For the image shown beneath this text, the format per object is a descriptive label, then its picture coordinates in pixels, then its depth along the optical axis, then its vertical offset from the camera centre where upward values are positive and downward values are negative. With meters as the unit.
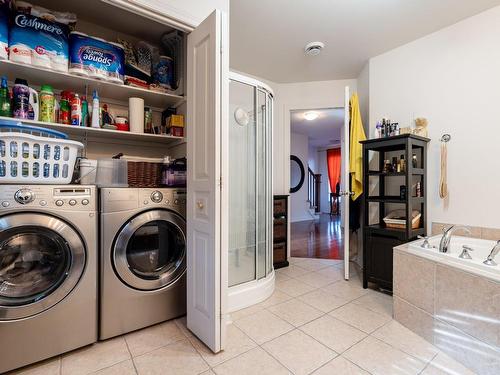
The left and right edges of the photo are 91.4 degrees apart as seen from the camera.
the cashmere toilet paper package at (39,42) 1.47 +0.90
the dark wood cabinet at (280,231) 2.89 -0.54
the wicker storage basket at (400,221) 2.21 -0.32
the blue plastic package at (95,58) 1.64 +0.89
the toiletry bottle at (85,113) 1.78 +0.53
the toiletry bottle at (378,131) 2.47 +0.56
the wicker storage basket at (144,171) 1.74 +0.11
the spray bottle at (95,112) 1.77 +0.53
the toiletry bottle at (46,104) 1.61 +0.54
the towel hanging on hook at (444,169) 2.20 +0.15
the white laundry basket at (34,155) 1.25 +0.17
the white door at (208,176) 1.39 +0.06
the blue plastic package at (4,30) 1.42 +0.92
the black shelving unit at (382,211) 2.11 -0.24
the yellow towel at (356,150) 2.57 +0.38
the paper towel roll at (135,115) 1.90 +0.56
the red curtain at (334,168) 7.88 +0.57
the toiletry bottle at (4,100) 1.50 +0.53
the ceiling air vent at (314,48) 2.42 +1.40
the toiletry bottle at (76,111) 1.71 +0.53
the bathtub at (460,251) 1.33 -0.46
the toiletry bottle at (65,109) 1.72 +0.54
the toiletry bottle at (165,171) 1.86 +0.11
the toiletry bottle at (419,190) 2.27 -0.04
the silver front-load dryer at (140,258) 1.52 -0.50
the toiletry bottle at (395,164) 2.32 +0.20
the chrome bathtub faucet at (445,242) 1.70 -0.40
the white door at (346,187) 2.50 -0.02
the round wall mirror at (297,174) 6.52 +0.31
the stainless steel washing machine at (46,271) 1.25 -0.48
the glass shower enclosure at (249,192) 2.07 -0.06
